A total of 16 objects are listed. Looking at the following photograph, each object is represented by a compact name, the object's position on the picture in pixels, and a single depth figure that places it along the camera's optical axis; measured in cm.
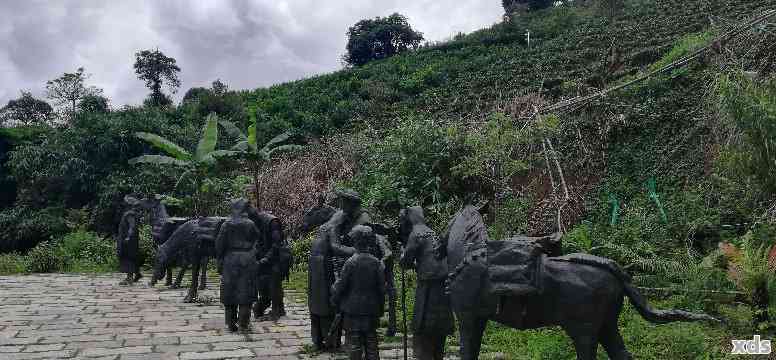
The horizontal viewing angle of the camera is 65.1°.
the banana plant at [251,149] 1534
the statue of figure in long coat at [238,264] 750
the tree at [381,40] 4272
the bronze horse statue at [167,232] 1173
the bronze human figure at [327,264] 648
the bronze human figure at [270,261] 827
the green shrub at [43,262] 1580
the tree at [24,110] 4303
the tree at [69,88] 2961
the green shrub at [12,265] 1565
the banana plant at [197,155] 1566
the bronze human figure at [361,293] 557
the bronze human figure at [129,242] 1223
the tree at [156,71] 3459
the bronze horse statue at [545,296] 438
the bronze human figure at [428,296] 525
